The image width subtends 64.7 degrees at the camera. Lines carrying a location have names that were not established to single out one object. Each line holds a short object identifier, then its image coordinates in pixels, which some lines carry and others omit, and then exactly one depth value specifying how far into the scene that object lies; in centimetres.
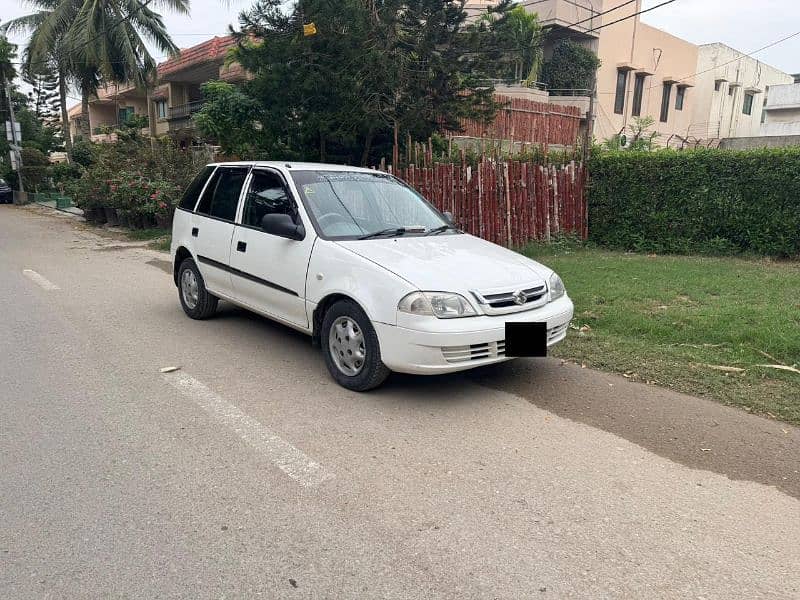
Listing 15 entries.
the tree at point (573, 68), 2323
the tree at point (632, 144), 1523
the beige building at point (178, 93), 2744
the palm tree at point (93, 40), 2500
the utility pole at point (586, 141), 1157
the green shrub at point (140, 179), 1527
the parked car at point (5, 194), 3139
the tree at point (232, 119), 1256
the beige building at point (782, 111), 3480
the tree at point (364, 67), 1005
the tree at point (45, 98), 4106
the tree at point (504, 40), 1038
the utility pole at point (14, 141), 2817
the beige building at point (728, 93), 3022
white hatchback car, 436
